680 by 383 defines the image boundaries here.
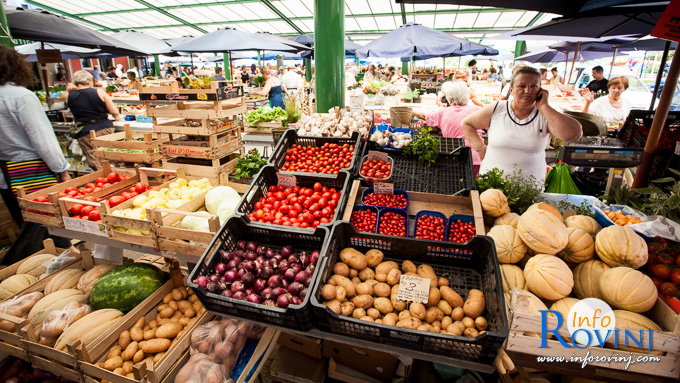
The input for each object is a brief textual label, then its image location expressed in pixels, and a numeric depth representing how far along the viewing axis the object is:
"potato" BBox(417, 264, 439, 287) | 1.79
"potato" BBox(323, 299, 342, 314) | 1.64
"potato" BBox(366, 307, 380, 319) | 1.66
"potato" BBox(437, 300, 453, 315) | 1.66
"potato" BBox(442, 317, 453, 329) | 1.60
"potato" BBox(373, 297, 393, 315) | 1.69
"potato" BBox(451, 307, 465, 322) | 1.62
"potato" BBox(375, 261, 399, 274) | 1.87
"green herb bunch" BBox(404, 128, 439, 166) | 2.76
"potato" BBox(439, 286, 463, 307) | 1.69
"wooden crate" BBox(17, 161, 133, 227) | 2.70
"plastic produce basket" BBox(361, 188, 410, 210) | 2.43
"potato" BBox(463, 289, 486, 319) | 1.61
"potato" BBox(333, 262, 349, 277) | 1.87
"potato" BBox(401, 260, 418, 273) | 1.88
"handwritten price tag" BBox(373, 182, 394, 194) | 2.42
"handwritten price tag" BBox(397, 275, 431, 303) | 1.68
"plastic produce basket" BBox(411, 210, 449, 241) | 2.11
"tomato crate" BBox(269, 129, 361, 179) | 2.84
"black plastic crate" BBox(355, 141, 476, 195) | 2.62
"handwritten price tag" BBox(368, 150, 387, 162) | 2.78
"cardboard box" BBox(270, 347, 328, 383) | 2.33
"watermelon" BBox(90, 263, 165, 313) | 2.43
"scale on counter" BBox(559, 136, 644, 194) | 2.00
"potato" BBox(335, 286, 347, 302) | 1.71
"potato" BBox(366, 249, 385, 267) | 1.94
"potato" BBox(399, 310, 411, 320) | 1.62
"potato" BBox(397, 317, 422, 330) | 1.55
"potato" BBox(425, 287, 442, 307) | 1.69
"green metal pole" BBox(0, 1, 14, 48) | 4.11
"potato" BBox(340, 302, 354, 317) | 1.65
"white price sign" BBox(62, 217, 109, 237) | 2.60
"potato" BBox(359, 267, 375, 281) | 1.89
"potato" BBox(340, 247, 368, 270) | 1.91
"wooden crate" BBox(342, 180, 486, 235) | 2.28
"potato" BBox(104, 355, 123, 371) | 2.02
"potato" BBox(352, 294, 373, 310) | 1.70
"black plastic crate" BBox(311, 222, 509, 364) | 1.44
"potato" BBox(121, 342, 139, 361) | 2.09
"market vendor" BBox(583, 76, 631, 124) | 5.78
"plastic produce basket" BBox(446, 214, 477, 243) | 2.10
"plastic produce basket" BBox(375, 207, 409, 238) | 2.24
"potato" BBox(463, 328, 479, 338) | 1.50
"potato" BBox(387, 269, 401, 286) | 1.80
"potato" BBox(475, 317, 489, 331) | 1.55
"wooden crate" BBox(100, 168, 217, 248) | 2.40
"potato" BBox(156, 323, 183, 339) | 2.21
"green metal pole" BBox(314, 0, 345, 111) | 4.39
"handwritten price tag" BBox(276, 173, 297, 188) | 2.68
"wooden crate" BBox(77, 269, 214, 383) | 1.92
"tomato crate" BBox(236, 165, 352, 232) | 2.40
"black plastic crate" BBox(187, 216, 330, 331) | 1.63
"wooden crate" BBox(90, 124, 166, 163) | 3.78
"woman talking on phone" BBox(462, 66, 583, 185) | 2.66
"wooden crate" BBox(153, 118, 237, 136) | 3.59
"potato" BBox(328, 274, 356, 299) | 1.77
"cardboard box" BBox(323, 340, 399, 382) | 2.22
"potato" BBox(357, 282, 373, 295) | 1.78
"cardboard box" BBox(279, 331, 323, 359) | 2.34
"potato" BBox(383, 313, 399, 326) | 1.59
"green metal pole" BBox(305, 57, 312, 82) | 17.80
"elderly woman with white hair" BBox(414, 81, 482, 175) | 4.24
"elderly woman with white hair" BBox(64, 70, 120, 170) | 5.41
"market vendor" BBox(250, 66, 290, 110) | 9.54
